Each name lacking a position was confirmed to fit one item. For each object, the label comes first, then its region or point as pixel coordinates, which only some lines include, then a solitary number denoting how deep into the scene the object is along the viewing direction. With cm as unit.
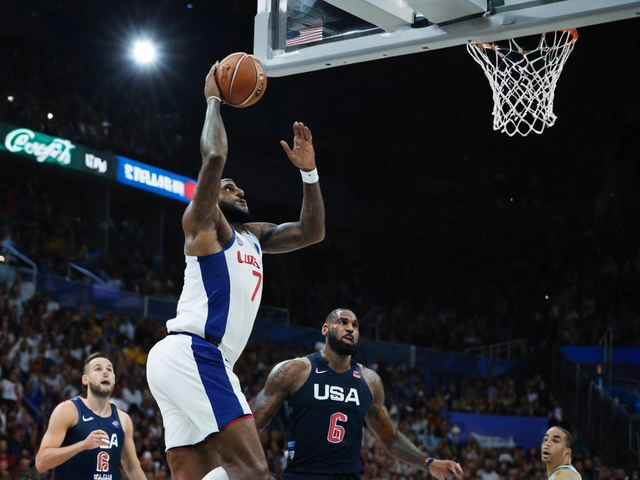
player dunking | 345
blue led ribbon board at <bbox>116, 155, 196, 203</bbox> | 1645
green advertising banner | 1428
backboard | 498
